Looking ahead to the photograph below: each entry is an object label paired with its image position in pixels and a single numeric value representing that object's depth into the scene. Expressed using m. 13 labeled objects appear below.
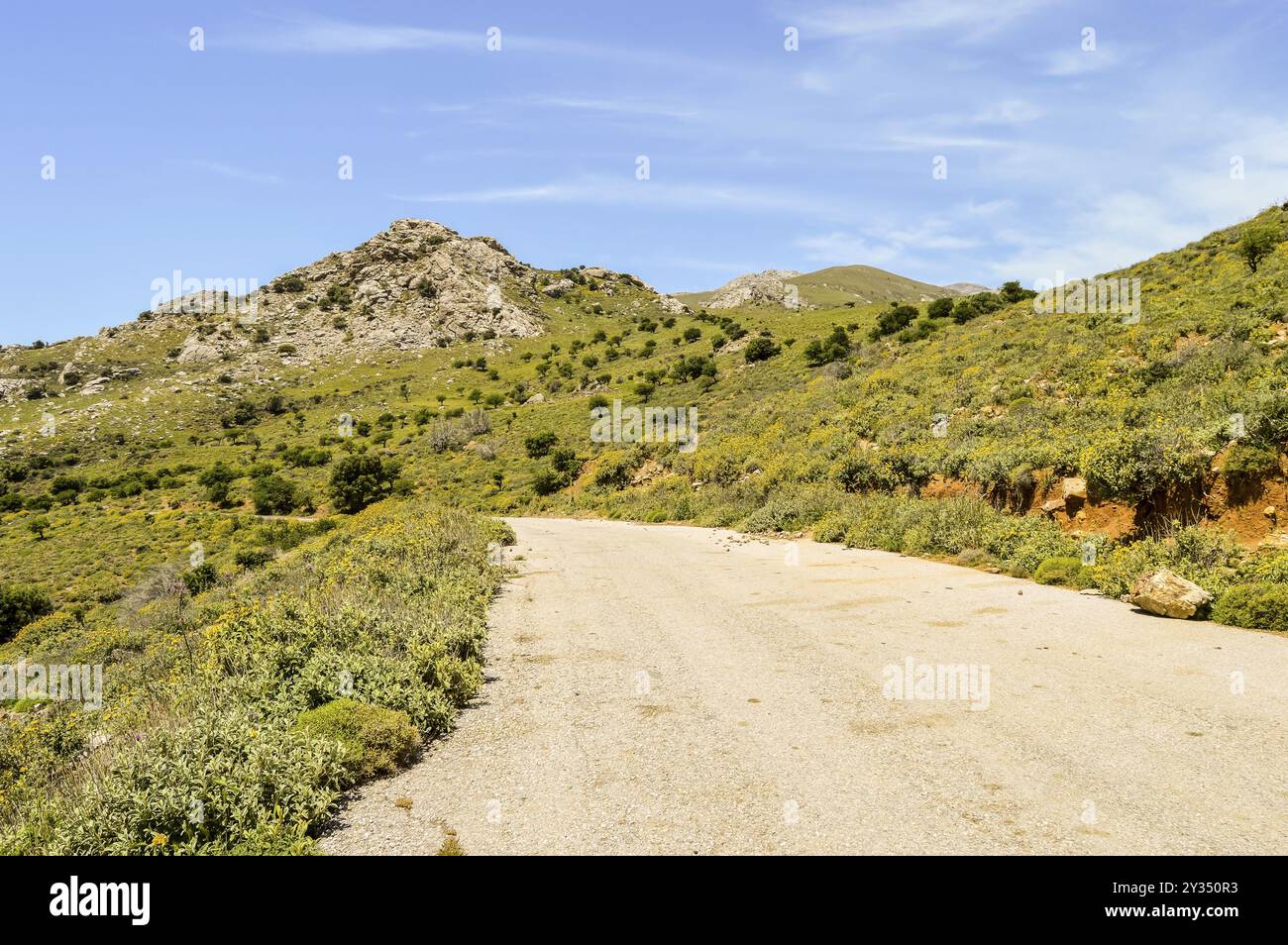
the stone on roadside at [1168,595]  9.50
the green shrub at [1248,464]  11.45
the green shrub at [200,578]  31.18
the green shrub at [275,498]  51.19
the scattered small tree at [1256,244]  27.53
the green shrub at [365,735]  5.74
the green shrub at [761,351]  57.97
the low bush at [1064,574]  11.98
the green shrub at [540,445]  50.59
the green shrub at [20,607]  30.72
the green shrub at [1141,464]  12.27
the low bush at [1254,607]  8.82
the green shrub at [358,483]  48.19
